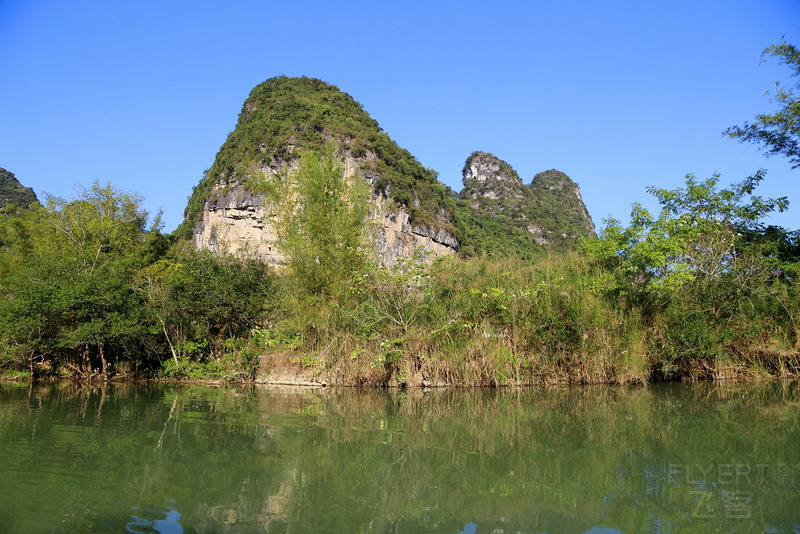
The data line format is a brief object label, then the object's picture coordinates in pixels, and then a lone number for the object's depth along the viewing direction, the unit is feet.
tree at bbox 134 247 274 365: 43.62
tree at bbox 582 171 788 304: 41.14
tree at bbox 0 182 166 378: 40.16
